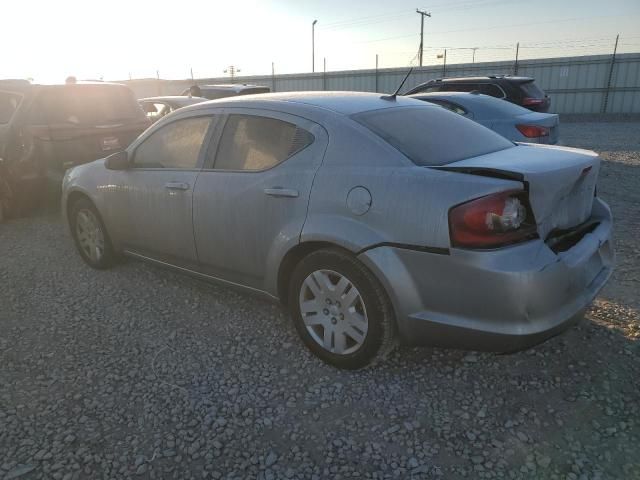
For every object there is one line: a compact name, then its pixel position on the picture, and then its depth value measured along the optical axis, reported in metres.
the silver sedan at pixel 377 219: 2.35
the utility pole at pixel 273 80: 28.84
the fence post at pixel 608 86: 20.89
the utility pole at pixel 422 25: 40.70
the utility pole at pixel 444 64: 23.70
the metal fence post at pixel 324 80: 26.69
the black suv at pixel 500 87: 9.80
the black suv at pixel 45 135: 6.06
